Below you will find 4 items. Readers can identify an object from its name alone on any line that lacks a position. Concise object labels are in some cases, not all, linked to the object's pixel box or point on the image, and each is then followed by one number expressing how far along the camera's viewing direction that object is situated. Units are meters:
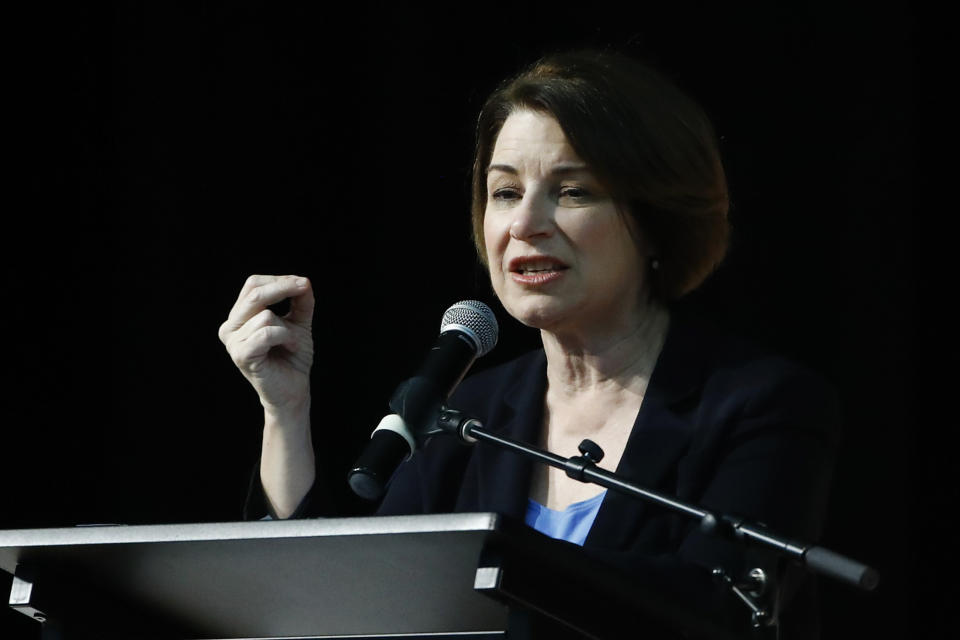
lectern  6.63
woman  6.97
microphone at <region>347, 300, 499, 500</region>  6.78
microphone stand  6.62
